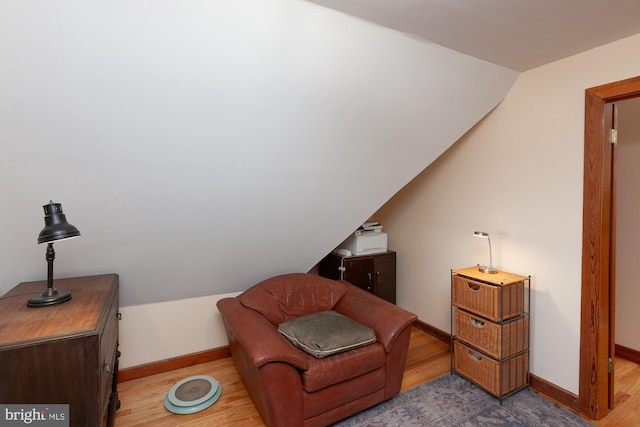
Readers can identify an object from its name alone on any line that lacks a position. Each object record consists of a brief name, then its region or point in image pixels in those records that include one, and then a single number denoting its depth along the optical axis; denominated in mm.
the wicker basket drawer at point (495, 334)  2184
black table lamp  1370
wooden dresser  1160
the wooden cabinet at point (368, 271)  3217
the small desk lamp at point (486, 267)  2433
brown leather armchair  1812
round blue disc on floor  2172
